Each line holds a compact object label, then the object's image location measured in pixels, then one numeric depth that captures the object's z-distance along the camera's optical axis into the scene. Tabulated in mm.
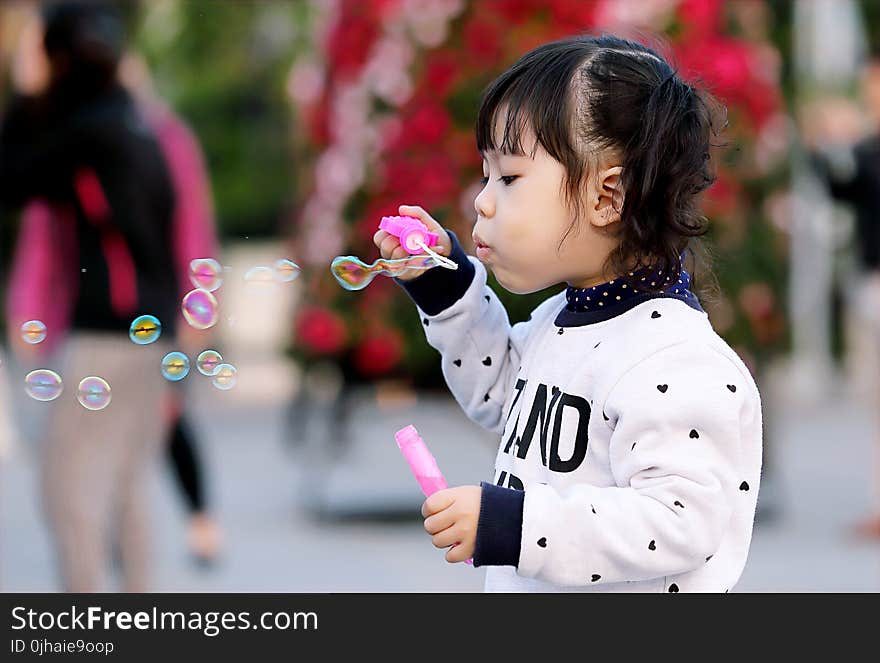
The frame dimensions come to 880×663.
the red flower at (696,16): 9812
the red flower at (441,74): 9836
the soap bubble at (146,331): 4574
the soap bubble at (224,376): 4109
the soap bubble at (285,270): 3867
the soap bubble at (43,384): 4598
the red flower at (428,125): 9805
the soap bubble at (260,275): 3951
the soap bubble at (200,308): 4461
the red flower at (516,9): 9555
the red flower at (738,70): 9625
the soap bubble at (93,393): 4641
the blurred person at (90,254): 6902
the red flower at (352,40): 10375
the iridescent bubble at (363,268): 3752
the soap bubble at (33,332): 4742
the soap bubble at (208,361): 4166
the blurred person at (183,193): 7512
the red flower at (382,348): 10156
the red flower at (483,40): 9633
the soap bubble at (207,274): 4328
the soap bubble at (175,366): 4238
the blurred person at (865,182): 11000
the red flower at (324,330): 10320
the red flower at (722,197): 9805
